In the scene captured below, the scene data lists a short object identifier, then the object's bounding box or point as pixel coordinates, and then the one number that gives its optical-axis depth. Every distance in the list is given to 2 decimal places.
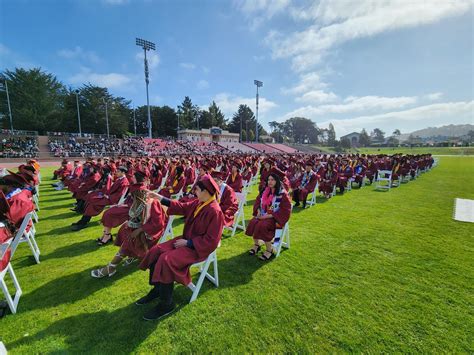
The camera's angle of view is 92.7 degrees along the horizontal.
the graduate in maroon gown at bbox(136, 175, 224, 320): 3.00
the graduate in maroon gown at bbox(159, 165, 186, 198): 8.75
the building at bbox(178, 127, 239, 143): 62.50
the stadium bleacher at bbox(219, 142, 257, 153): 60.63
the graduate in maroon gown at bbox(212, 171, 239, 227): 5.14
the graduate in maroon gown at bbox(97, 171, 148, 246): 5.08
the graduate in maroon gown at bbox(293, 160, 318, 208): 8.98
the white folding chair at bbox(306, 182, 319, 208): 9.17
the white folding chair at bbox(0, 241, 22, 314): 3.02
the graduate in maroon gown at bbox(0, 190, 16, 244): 3.73
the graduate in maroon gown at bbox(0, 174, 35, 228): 4.08
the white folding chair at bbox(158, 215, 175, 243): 4.05
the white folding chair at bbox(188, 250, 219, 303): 3.33
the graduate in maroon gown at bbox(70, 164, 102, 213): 7.81
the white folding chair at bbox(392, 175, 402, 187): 15.10
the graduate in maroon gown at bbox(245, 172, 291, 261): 4.56
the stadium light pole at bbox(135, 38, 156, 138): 45.28
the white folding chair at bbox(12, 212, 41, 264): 4.35
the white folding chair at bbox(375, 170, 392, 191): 13.45
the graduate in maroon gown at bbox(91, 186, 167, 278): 3.92
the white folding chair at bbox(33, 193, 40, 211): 8.30
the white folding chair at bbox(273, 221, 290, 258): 4.82
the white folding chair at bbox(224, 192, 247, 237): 5.92
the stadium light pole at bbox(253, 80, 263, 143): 68.25
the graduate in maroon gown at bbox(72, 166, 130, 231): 6.21
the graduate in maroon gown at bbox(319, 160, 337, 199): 10.85
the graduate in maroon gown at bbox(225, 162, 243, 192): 8.02
